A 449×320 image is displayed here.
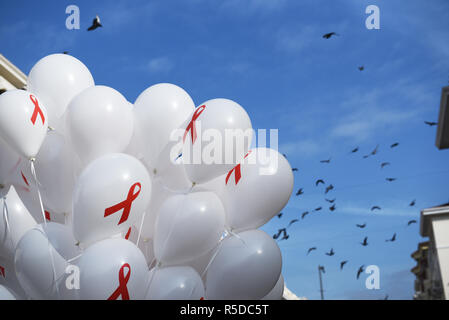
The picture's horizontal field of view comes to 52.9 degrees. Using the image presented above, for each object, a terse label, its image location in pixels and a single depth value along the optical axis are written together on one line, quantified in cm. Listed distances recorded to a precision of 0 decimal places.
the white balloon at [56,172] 364
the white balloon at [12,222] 365
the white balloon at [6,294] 353
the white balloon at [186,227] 335
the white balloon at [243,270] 353
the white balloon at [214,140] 336
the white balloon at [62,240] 343
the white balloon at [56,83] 388
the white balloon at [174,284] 334
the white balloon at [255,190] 370
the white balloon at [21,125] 338
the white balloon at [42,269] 332
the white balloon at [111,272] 307
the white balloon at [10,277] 379
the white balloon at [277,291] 418
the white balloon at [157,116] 366
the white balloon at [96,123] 344
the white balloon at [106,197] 315
